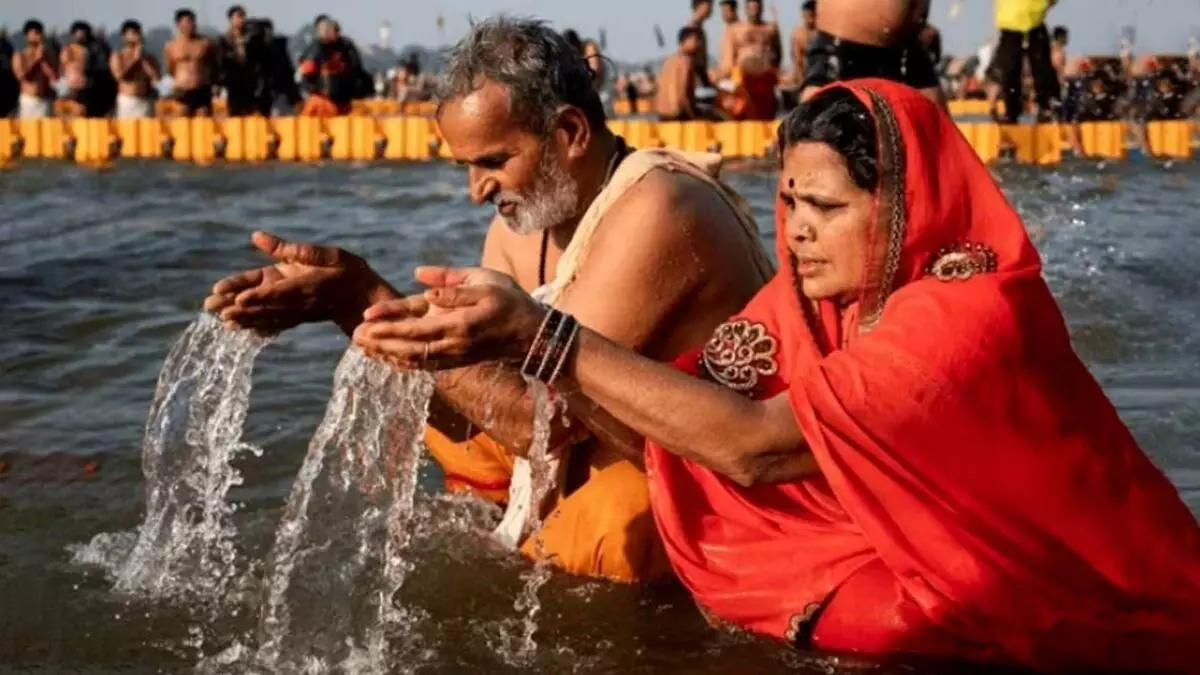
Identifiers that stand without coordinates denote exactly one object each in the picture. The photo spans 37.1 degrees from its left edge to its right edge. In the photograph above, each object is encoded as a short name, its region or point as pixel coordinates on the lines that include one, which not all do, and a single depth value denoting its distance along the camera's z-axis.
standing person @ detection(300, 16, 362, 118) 23.11
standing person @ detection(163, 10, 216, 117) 21.64
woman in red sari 3.20
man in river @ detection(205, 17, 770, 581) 4.00
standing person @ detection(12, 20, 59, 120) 22.73
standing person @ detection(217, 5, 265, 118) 22.94
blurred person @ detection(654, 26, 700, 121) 19.34
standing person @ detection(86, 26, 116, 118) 22.88
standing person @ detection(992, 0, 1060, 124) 15.06
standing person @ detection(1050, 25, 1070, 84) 23.20
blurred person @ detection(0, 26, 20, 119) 23.00
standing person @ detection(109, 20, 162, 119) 22.58
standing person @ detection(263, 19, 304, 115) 23.73
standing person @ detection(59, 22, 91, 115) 22.56
